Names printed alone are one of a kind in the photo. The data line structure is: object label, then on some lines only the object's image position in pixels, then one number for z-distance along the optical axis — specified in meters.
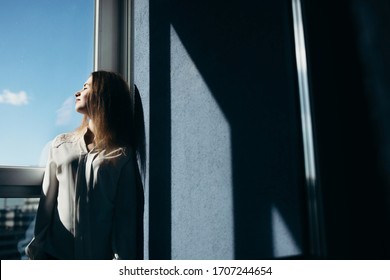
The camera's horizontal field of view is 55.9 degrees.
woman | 1.38
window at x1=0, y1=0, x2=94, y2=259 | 1.54
